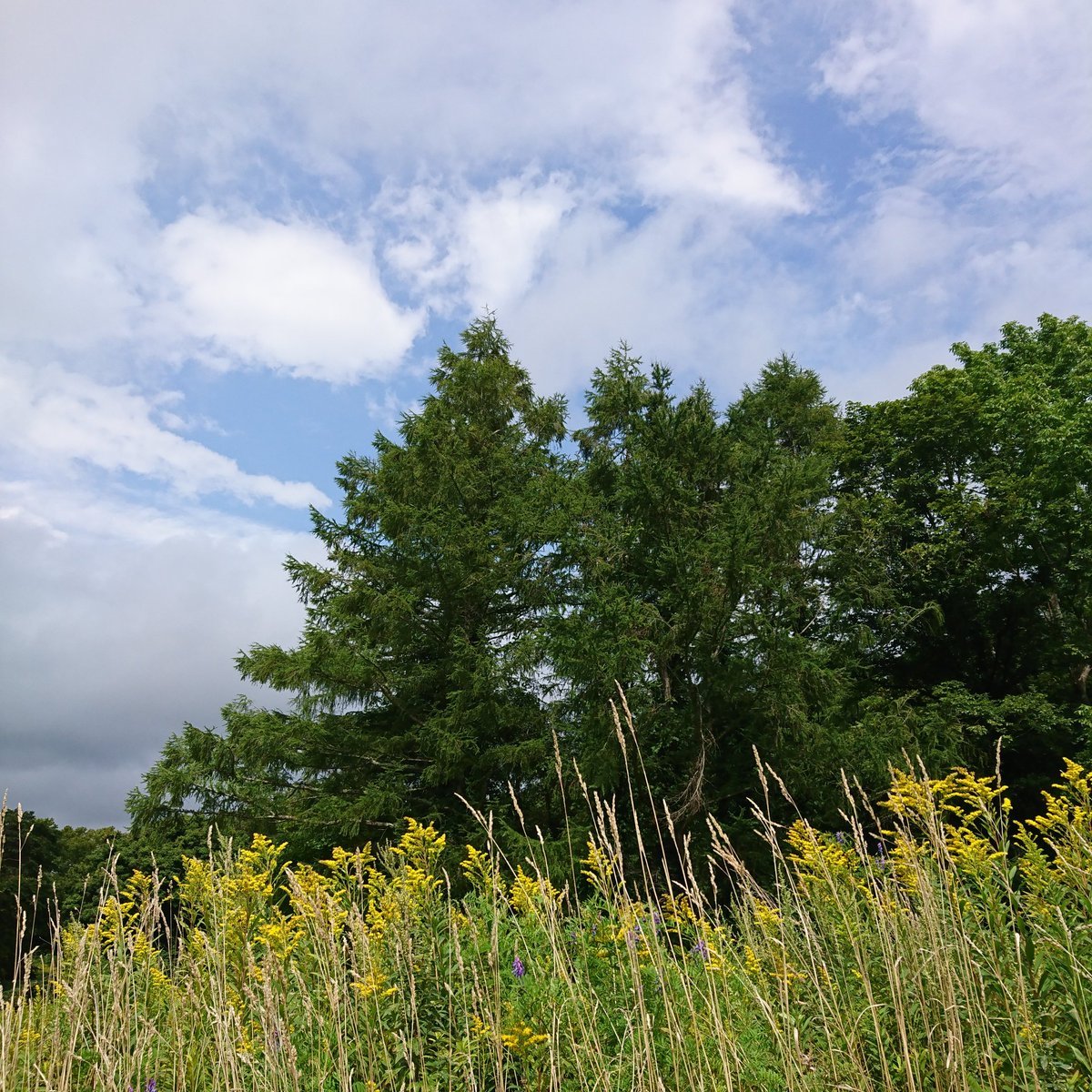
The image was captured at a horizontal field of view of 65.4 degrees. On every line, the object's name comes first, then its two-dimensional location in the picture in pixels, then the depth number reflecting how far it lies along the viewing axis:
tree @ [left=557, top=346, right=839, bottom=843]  12.05
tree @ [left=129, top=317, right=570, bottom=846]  13.29
